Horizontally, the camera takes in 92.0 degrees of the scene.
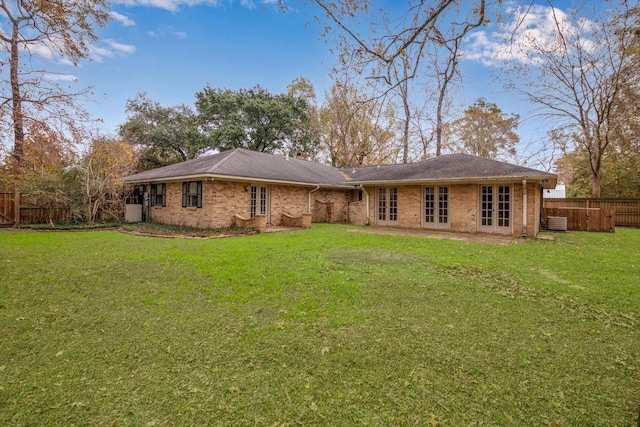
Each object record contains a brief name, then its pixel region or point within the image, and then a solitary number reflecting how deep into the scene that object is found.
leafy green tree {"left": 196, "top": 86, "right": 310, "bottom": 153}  25.73
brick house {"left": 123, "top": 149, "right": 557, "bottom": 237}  11.38
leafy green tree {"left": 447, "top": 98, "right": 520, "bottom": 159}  28.89
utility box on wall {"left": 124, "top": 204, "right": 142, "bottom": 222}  15.13
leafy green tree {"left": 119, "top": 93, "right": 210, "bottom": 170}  25.16
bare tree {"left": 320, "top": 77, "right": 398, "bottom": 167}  26.87
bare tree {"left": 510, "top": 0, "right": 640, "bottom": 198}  15.22
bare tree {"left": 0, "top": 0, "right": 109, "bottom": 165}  6.41
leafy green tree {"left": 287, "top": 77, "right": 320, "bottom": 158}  28.56
